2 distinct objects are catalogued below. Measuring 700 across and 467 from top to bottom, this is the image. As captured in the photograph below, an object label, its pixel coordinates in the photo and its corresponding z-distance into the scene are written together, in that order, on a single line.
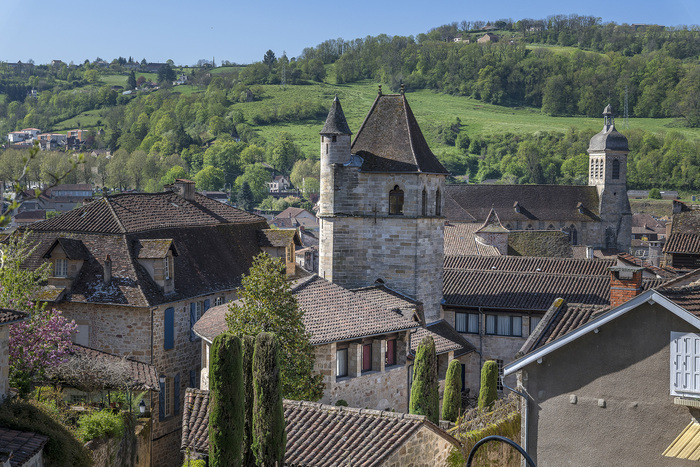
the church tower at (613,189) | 104.62
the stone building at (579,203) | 101.44
